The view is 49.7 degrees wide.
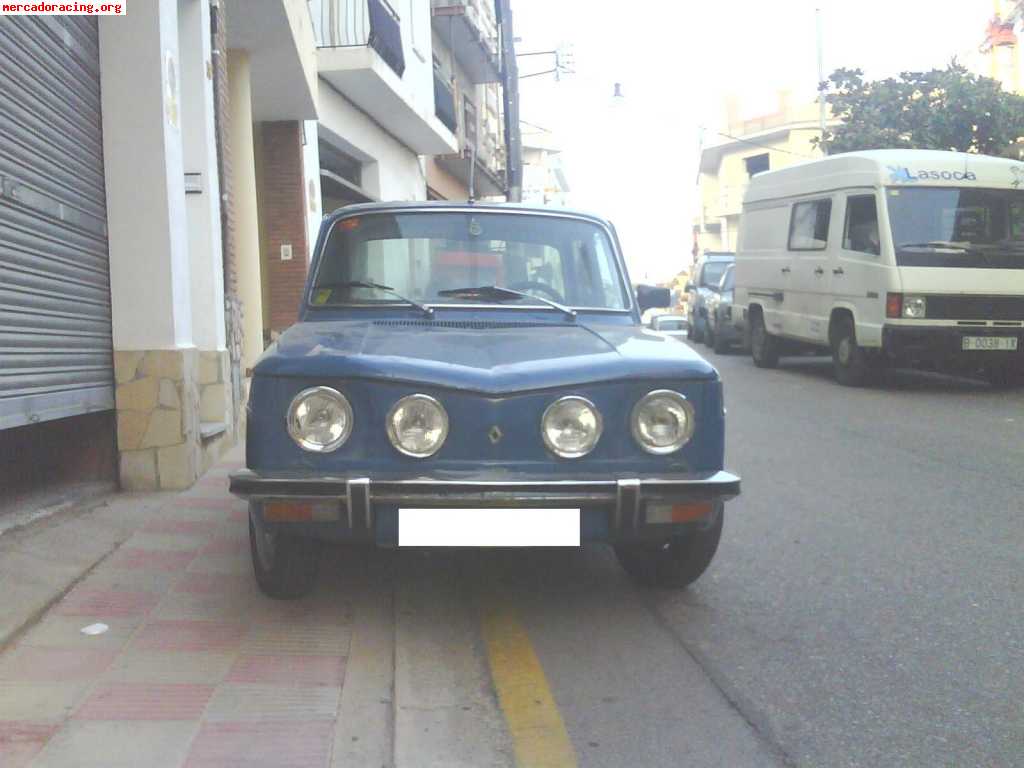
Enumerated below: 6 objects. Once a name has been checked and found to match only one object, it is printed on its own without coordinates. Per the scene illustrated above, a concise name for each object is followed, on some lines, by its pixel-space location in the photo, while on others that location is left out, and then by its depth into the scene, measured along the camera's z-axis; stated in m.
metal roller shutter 5.08
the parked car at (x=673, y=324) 27.34
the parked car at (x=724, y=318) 18.84
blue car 3.68
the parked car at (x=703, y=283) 21.75
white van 12.03
